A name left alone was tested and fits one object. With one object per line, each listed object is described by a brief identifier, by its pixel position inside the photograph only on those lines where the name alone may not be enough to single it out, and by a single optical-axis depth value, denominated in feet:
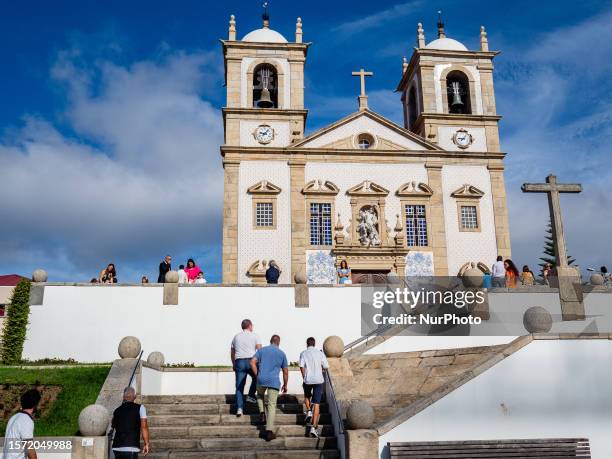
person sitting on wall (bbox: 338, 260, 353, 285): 55.89
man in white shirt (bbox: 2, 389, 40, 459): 20.04
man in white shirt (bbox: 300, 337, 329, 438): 28.96
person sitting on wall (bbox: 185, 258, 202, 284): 54.49
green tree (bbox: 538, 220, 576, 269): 157.36
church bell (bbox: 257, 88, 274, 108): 82.28
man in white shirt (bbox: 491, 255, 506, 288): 50.21
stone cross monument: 42.66
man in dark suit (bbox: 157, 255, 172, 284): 52.60
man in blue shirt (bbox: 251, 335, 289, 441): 28.32
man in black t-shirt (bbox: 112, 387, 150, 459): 22.61
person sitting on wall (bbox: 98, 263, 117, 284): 51.93
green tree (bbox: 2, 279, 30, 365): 47.45
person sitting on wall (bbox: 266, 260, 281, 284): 54.49
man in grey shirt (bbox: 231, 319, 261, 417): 31.48
